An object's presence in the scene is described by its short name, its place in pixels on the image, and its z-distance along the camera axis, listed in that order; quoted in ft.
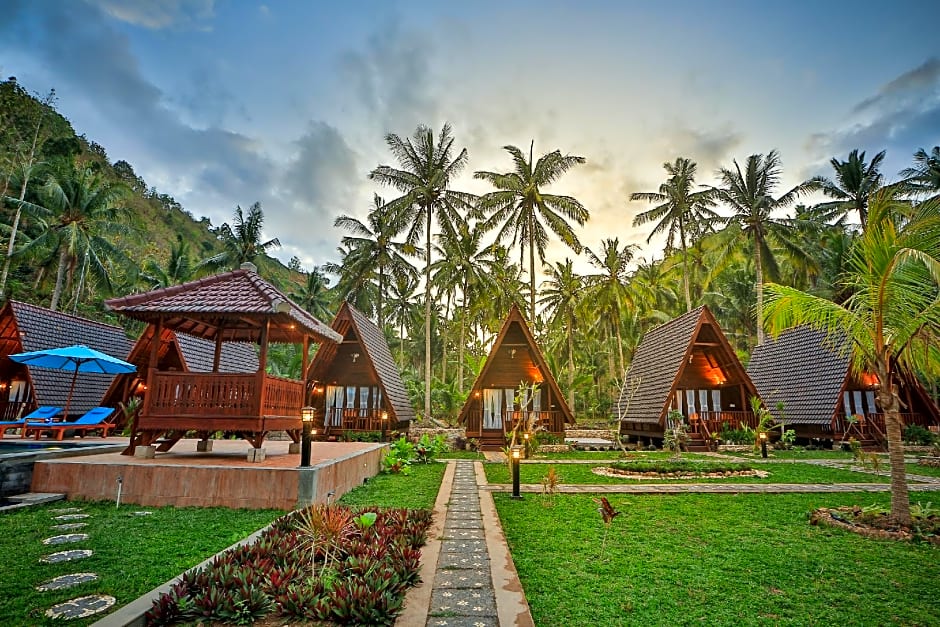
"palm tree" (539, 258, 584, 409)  110.52
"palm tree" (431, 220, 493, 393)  95.91
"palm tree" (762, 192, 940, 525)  20.71
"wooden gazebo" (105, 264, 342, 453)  25.99
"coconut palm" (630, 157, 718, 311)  95.04
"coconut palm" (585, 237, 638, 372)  107.55
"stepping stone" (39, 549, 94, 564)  14.52
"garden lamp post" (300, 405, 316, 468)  22.66
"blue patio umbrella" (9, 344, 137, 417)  37.93
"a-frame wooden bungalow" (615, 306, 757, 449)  58.23
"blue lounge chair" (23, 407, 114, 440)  41.17
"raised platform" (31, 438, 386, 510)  22.39
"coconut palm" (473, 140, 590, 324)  83.35
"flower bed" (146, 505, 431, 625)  10.52
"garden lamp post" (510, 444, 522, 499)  27.27
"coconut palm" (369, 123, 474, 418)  81.20
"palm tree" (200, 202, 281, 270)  101.19
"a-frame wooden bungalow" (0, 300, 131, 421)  50.55
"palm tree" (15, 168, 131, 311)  76.48
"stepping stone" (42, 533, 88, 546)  16.38
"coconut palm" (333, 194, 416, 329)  98.12
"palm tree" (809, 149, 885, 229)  92.73
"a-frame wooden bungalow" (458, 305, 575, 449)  60.13
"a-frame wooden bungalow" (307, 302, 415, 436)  57.57
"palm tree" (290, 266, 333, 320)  127.75
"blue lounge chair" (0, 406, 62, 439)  40.98
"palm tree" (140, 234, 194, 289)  104.99
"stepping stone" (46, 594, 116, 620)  10.84
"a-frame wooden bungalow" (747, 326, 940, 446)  57.88
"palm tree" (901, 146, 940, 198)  87.56
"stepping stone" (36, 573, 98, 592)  12.41
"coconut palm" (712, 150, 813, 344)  90.22
